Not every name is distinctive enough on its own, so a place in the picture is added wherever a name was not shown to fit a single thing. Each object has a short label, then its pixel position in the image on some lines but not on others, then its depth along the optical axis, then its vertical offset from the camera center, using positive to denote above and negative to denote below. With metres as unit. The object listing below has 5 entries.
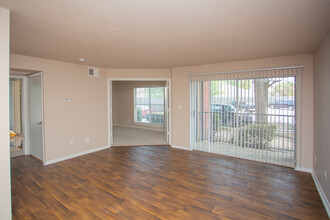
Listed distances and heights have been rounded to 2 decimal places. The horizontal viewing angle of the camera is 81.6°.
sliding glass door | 3.83 -0.12
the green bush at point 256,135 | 4.00 -0.59
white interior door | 4.23 -0.17
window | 8.54 +0.15
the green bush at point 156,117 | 8.48 -0.40
